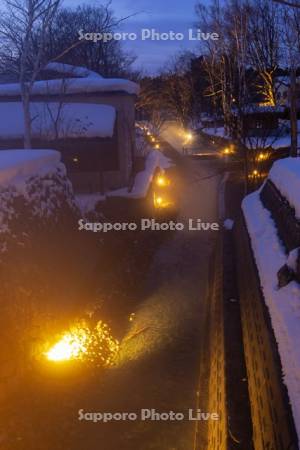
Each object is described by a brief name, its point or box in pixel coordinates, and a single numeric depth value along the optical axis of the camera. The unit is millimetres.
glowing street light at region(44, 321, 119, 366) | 8633
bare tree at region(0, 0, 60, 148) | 15820
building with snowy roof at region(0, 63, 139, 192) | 18141
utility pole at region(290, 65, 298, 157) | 14852
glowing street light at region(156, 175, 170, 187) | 24366
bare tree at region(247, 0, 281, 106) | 34250
